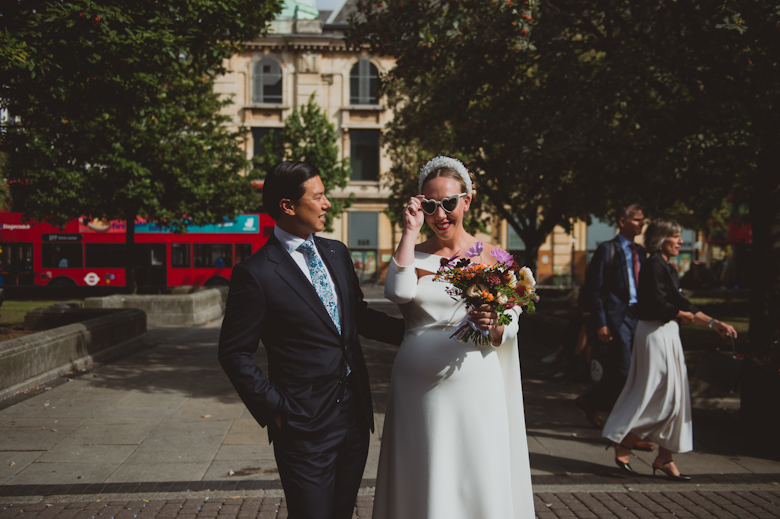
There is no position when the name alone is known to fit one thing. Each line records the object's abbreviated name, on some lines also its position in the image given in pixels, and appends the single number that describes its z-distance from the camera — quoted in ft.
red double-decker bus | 87.10
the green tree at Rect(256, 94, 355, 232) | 94.48
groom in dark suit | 7.95
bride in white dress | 8.29
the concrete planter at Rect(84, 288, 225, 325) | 50.78
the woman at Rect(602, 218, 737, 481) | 15.37
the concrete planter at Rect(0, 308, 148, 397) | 23.40
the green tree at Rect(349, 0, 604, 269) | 27.25
